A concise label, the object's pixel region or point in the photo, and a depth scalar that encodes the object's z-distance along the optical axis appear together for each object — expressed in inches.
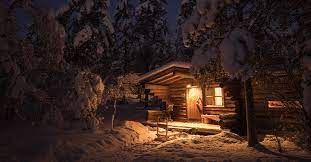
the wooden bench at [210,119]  666.6
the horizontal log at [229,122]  525.5
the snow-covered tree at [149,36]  1427.8
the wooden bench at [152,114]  759.7
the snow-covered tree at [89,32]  1006.2
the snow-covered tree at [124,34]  1386.6
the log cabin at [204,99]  543.8
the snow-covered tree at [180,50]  1533.5
